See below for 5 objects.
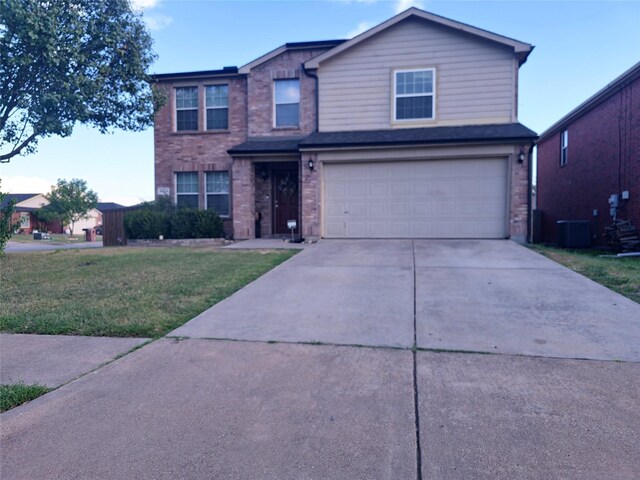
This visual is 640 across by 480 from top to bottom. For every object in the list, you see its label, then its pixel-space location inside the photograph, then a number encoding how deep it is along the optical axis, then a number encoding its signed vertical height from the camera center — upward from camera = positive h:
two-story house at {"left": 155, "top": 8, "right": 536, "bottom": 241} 12.54 +3.18
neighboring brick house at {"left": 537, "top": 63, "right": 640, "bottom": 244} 12.88 +2.55
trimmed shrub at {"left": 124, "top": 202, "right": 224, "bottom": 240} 14.58 +0.17
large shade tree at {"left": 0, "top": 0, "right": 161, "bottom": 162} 10.42 +4.62
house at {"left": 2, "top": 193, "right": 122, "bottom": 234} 50.47 +1.59
